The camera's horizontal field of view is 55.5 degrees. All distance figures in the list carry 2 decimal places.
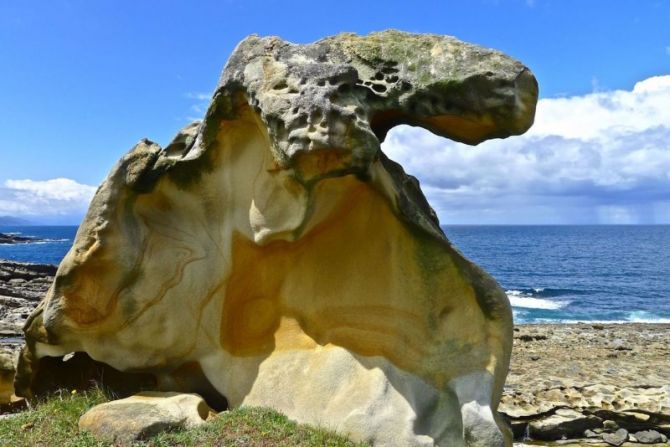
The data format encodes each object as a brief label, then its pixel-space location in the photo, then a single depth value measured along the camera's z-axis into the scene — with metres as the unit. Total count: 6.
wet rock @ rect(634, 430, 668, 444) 10.05
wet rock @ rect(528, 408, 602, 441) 10.14
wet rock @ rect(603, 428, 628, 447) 9.93
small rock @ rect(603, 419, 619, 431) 10.29
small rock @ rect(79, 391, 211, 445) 5.23
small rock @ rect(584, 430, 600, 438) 10.15
